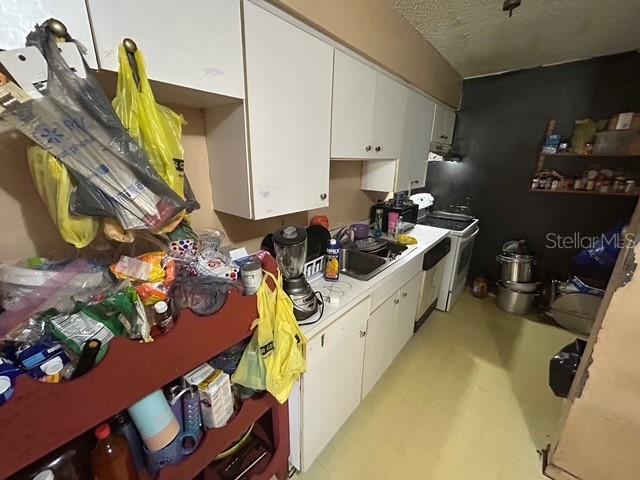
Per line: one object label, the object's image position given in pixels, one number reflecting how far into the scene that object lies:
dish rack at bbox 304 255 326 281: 1.35
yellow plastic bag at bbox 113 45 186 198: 0.62
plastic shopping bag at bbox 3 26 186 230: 0.51
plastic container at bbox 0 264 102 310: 0.58
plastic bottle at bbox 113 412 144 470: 0.67
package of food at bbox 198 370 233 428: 0.77
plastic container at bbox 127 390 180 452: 0.65
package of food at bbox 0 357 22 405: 0.42
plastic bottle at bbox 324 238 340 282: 1.35
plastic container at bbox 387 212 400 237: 2.04
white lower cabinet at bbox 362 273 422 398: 1.46
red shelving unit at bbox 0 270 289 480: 0.44
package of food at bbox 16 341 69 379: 0.48
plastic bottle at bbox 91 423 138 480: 0.61
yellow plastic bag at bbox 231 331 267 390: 0.83
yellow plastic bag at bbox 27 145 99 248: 0.54
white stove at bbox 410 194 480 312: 2.36
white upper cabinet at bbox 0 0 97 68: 0.50
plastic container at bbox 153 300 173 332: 0.62
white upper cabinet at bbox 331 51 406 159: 1.22
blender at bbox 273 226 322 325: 1.04
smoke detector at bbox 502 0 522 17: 1.25
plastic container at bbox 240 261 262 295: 0.78
